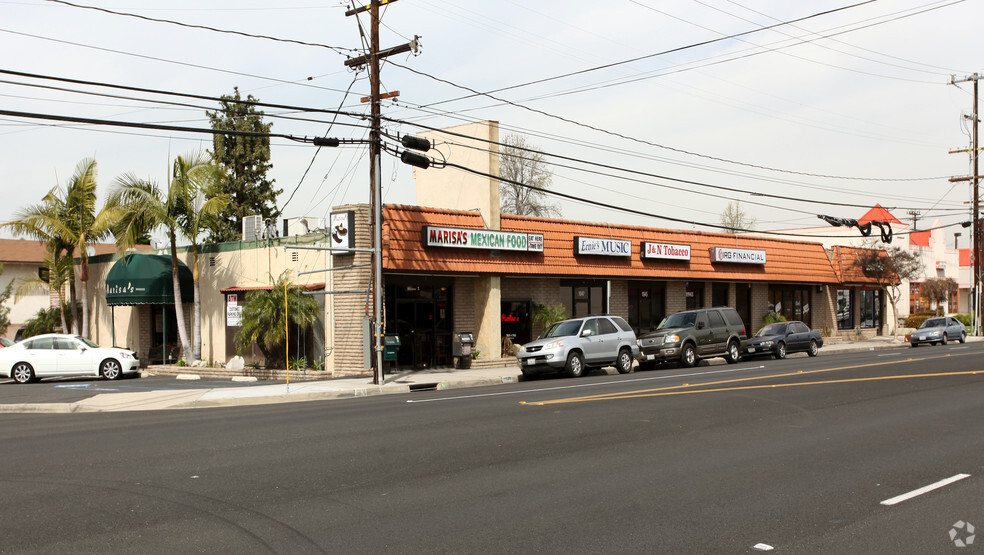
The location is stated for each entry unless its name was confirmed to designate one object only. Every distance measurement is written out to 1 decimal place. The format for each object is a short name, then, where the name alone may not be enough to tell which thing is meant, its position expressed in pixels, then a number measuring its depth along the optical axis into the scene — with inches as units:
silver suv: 907.4
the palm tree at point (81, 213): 1177.4
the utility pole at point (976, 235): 1875.0
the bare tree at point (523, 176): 2110.1
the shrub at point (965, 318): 2453.0
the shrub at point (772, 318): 1581.0
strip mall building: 962.7
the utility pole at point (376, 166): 848.9
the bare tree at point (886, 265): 1728.6
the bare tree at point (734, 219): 2844.5
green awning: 1113.4
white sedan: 992.2
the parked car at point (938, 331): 1540.4
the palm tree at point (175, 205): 1062.4
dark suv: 1047.6
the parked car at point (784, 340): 1219.9
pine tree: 1931.6
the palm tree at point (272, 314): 956.6
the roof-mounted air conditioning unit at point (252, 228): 1089.4
